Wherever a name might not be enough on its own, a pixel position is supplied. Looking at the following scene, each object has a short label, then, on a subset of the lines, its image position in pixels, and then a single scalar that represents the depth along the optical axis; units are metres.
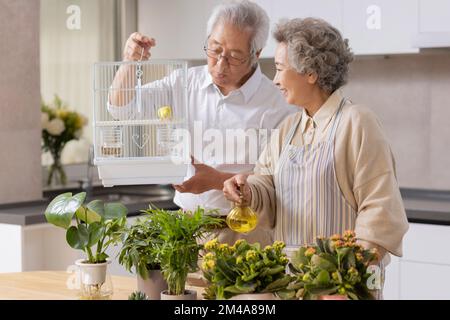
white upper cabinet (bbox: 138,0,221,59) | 6.54
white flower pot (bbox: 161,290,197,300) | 3.08
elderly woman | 3.41
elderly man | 3.85
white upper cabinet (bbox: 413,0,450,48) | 5.46
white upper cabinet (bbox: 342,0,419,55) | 5.68
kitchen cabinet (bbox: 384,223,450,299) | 5.27
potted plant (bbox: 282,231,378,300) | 2.63
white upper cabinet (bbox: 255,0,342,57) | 5.96
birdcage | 3.68
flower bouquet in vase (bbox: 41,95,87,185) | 6.32
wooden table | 3.49
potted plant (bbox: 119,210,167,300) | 3.16
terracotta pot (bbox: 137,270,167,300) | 3.18
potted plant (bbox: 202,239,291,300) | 2.76
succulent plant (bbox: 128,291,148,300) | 2.97
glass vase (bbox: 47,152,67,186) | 6.44
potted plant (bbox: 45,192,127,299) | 3.31
